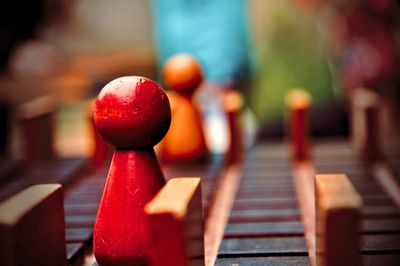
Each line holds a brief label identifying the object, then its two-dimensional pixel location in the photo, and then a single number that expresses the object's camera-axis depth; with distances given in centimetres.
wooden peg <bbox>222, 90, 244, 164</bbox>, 61
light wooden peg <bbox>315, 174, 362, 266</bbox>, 31
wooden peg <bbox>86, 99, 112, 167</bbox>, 61
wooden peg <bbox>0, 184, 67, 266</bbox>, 31
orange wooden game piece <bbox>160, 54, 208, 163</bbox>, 58
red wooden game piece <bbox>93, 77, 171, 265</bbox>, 36
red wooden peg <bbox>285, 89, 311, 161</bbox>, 61
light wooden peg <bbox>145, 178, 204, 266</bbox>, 31
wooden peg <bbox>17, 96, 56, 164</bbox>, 60
